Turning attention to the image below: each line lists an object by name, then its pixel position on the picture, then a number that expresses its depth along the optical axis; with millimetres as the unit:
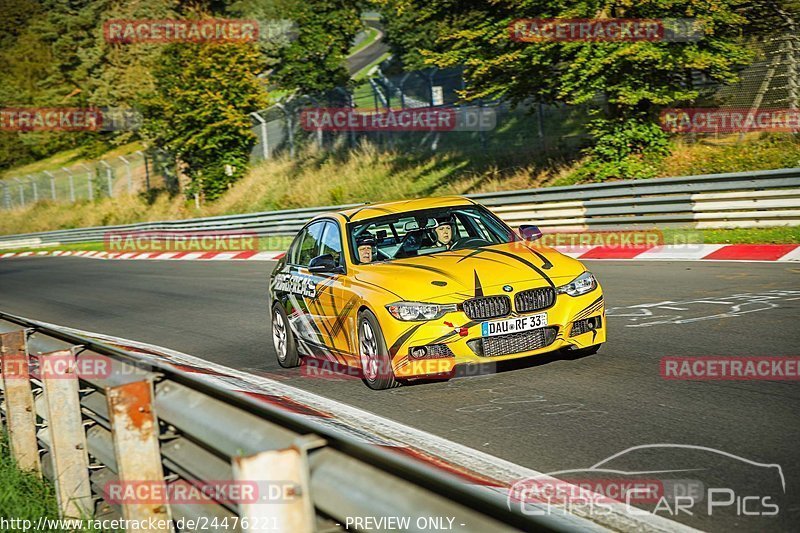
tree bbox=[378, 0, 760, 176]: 20500
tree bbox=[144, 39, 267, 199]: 43938
